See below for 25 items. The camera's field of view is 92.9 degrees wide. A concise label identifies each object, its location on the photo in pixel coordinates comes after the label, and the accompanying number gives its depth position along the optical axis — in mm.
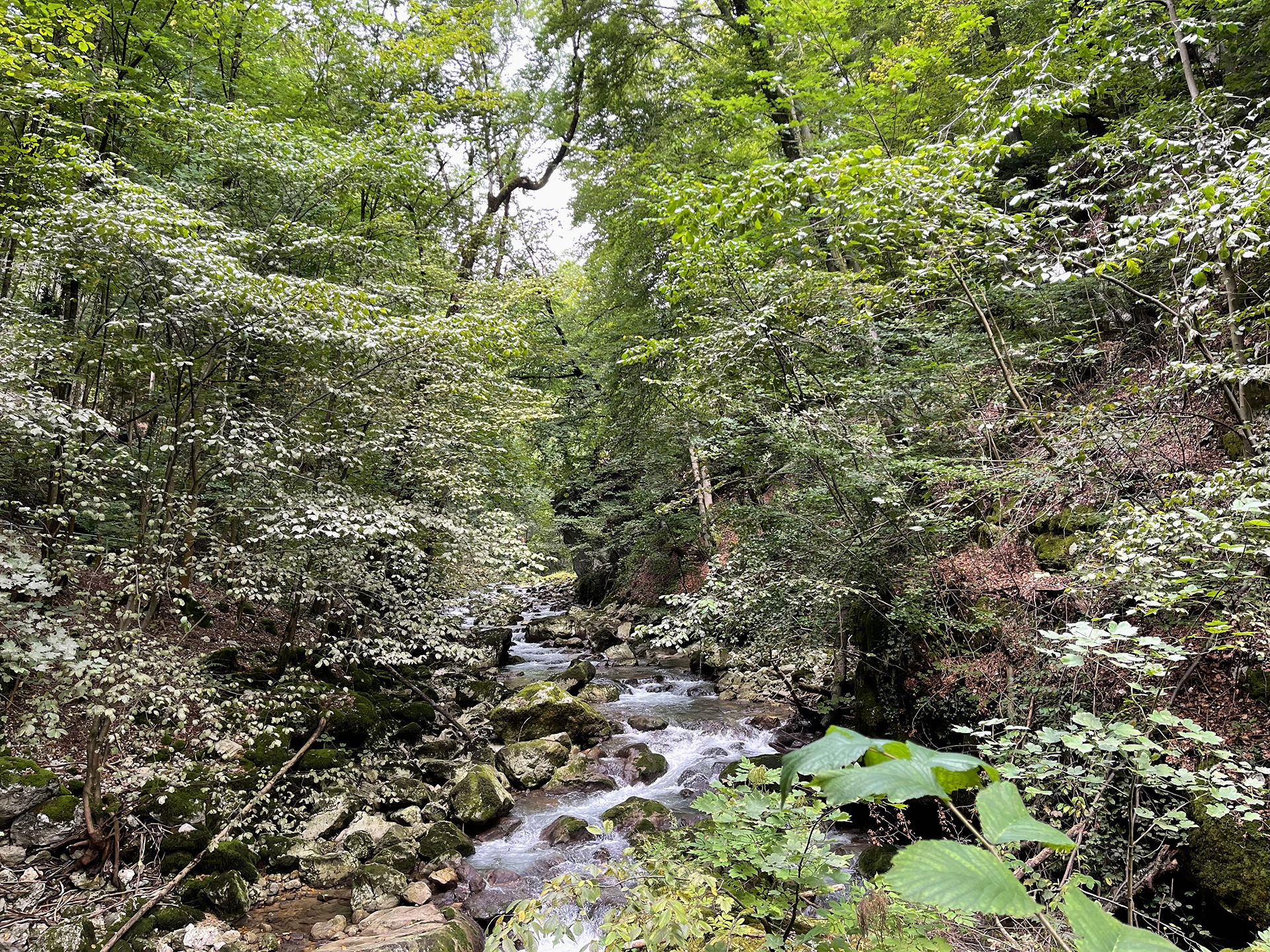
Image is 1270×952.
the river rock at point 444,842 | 6332
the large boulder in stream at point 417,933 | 4466
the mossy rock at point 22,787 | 5020
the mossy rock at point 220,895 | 5094
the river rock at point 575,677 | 11531
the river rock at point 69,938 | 4176
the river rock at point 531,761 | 8164
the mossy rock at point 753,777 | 3199
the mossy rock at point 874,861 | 5172
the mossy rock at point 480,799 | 7090
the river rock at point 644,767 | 8188
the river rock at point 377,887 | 5461
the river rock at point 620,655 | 14492
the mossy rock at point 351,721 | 7594
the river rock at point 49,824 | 4945
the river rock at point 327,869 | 5805
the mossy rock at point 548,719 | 9273
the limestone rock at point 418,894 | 5629
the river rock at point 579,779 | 8039
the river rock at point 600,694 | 11258
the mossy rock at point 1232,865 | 3645
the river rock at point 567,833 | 6746
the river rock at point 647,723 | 9641
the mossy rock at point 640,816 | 6633
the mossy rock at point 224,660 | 7566
